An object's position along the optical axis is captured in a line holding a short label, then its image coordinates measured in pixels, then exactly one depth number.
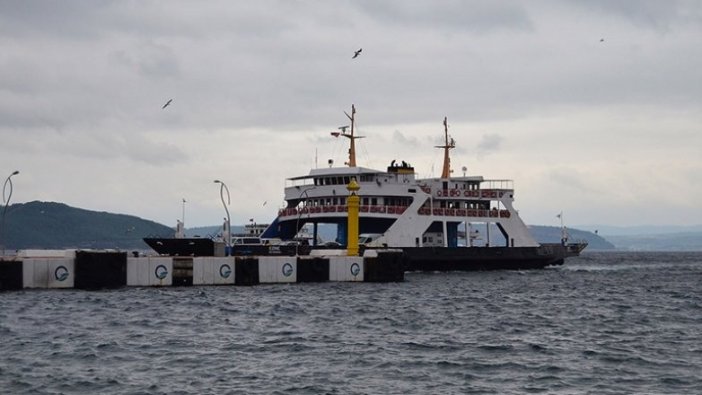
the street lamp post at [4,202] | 50.83
